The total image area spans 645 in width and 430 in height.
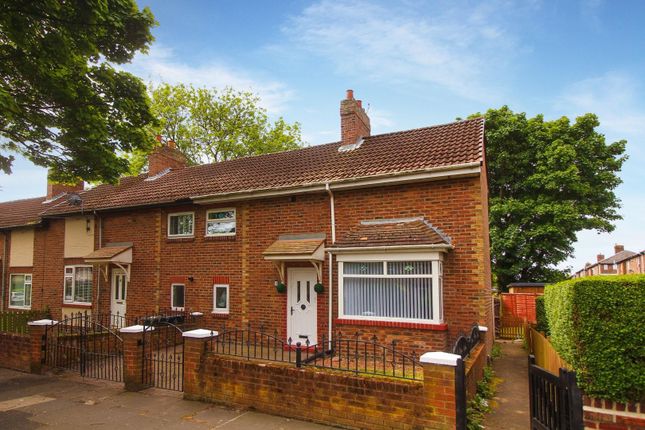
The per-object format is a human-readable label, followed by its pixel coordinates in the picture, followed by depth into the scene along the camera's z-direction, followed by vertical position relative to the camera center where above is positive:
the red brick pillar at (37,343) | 9.91 -2.06
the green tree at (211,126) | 31.91 +10.74
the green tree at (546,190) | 22.12 +3.66
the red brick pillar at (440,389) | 5.43 -1.83
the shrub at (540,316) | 13.18 -2.12
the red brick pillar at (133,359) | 8.34 -2.09
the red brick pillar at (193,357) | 7.69 -1.90
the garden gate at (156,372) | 8.48 -2.60
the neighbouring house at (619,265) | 29.34 -0.78
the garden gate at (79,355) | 9.68 -2.41
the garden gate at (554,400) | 3.09 -1.23
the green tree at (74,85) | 8.65 +4.30
